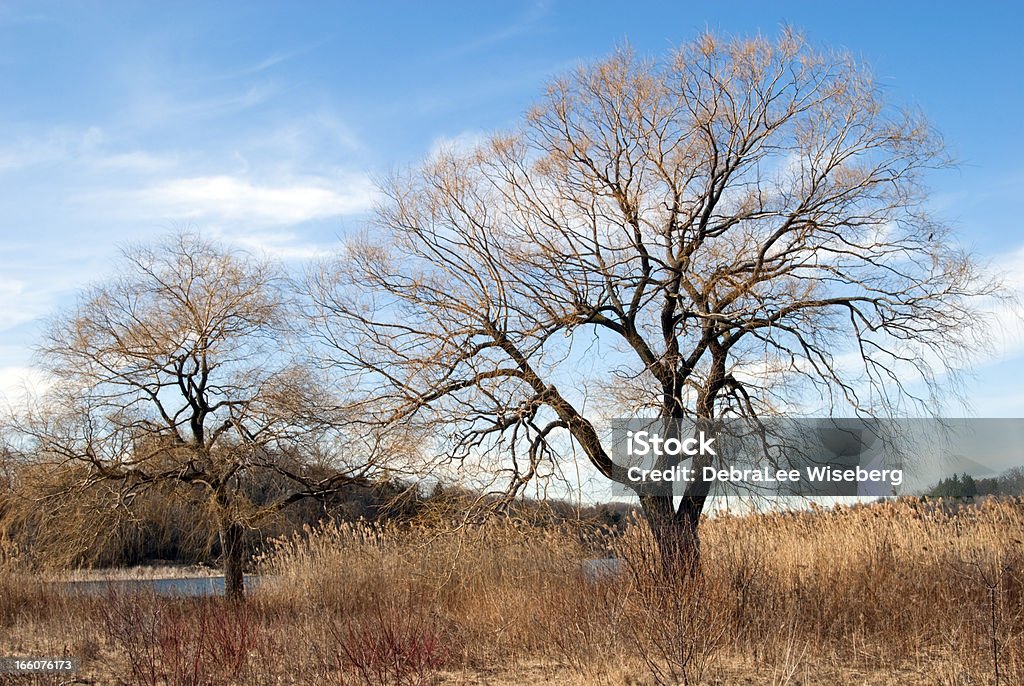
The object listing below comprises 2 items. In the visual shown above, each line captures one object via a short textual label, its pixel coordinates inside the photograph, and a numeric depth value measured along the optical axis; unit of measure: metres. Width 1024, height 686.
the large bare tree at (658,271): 13.83
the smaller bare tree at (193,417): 16.98
